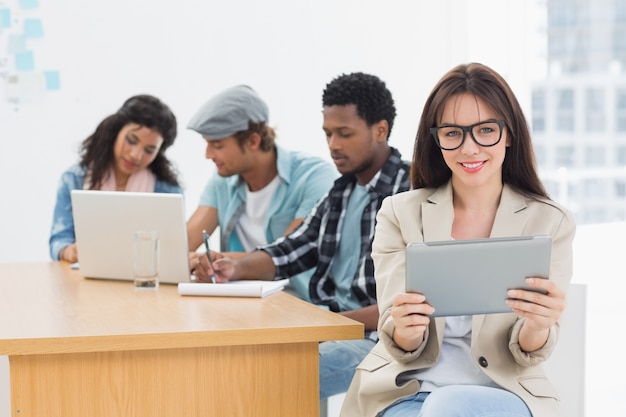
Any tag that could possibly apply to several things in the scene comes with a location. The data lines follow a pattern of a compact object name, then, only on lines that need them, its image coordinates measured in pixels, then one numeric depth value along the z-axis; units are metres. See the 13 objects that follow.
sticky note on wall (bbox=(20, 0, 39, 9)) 4.38
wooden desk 1.90
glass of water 2.61
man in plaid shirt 2.71
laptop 2.67
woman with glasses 1.73
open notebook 2.47
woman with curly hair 3.74
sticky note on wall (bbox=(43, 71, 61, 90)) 4.43
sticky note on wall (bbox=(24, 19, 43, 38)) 4.38
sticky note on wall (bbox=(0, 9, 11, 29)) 4.35
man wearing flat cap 3.48
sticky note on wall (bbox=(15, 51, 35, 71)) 4.37
